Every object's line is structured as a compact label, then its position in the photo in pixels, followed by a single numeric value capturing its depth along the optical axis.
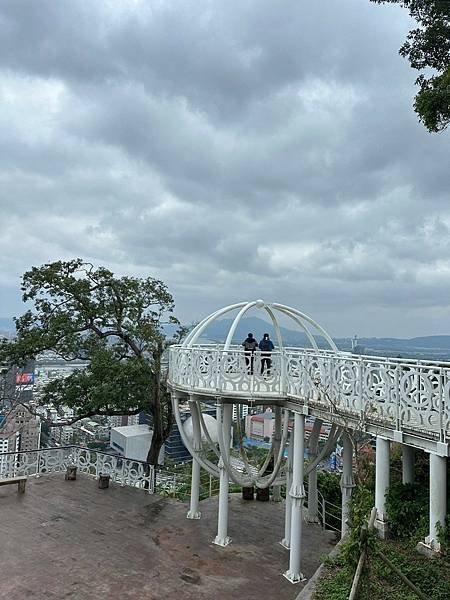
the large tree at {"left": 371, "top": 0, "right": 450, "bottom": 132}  8.53
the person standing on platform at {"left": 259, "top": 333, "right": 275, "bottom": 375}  11.17
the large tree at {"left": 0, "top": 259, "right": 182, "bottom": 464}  13.80
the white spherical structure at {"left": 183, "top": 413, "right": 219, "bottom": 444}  11.53
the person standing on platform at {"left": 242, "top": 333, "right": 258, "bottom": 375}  10.96
